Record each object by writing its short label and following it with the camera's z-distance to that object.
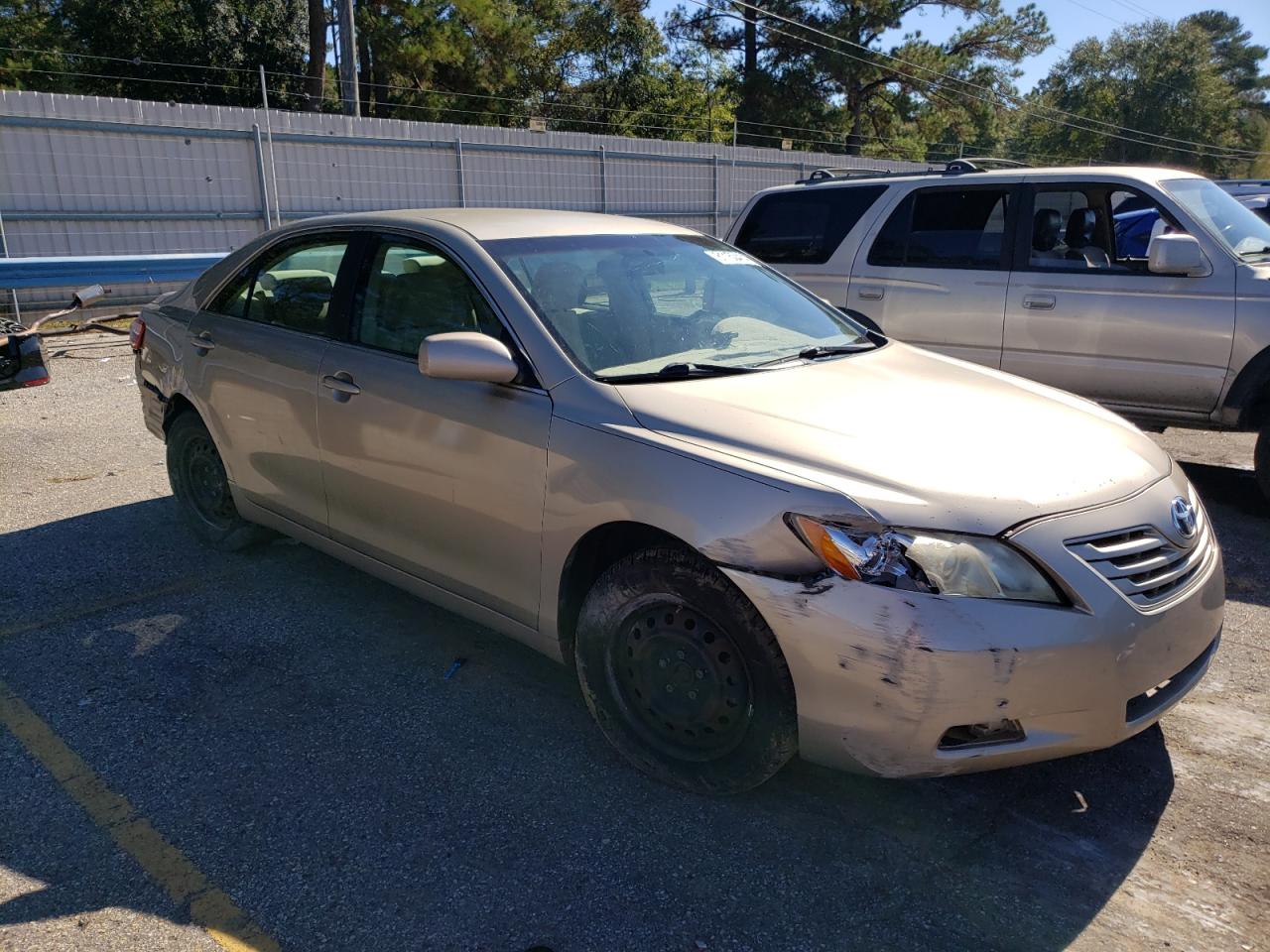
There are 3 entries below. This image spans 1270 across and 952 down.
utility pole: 17.27
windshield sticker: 4.34
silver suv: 5.71
